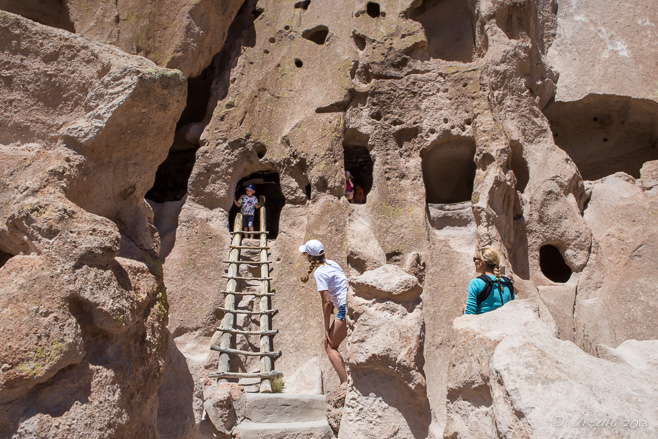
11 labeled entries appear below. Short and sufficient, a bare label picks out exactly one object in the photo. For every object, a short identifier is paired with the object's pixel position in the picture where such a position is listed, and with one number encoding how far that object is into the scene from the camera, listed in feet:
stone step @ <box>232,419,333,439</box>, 12.89
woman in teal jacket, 9.26
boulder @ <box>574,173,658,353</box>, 19.80
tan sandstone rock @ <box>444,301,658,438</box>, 5.32
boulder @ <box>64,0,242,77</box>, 21.79
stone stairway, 12.95
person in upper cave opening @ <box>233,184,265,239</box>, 23.71
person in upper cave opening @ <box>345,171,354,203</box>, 23.98
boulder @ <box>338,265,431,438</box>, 8.81
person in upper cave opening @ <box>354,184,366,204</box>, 26.20
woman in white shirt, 11.97
